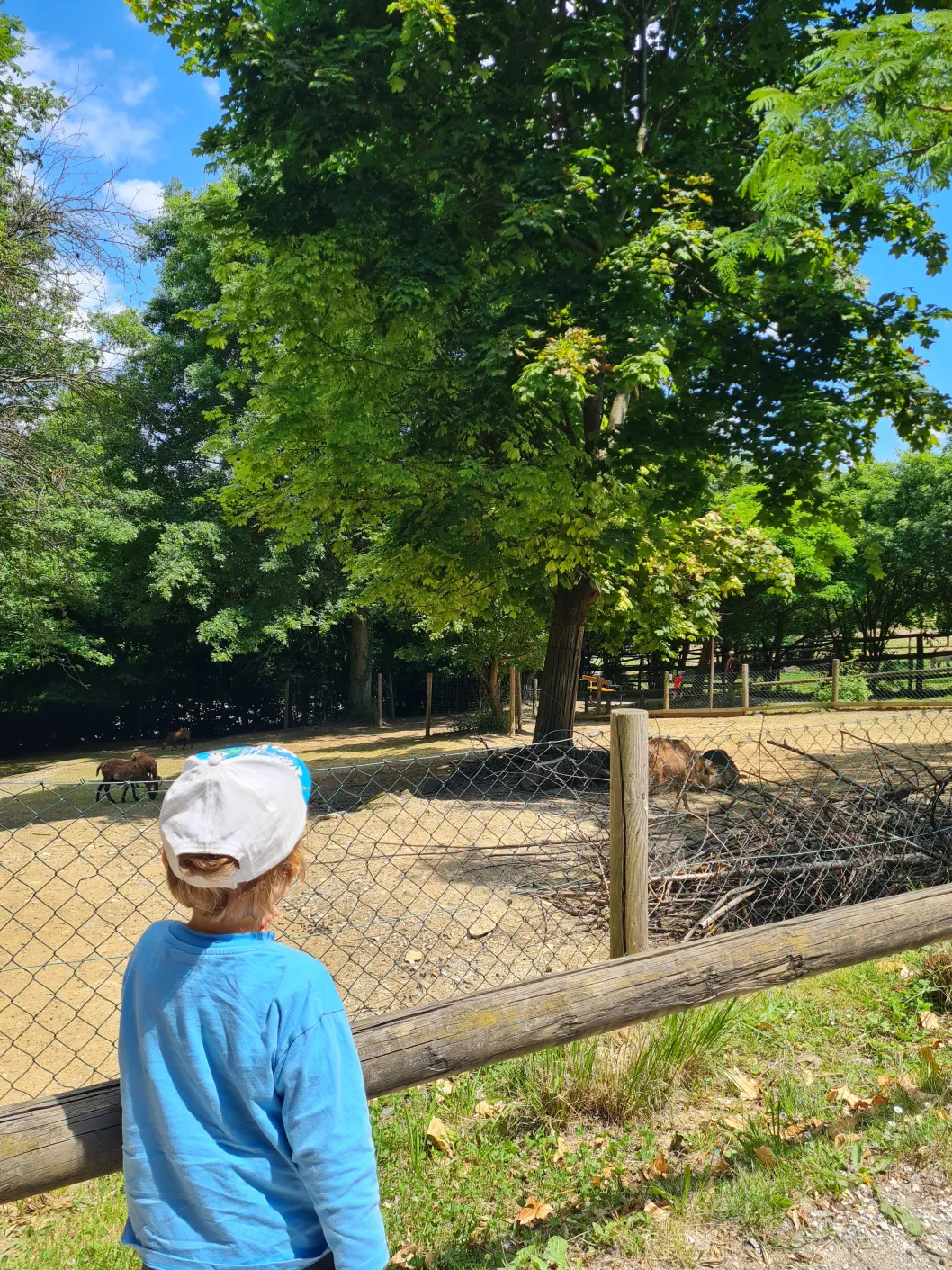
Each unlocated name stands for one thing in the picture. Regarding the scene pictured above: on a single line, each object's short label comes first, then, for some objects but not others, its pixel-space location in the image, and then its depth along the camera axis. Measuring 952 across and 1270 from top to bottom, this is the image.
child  1.44
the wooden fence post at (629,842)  3.15
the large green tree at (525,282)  9.54
